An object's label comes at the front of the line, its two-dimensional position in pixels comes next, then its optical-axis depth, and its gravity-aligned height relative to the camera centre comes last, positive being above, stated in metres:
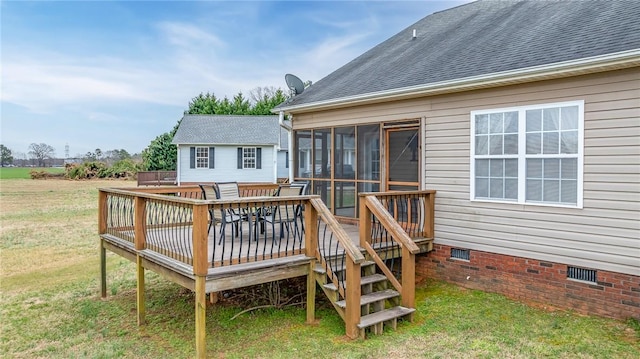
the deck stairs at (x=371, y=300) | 4.69 -1.57
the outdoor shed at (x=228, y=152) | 23.41 +1.06
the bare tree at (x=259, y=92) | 47.96 +9.45
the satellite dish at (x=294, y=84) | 9.63 +2.07
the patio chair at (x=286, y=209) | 5.73 -0.58
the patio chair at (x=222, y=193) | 6.22 -0.39
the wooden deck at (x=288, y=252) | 4.36 -1.07
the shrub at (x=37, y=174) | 36.28 -0.45
